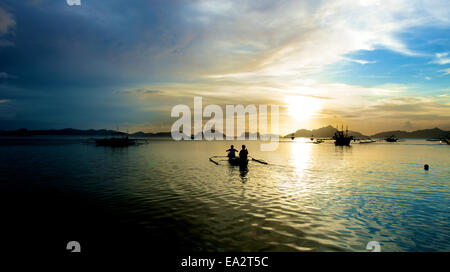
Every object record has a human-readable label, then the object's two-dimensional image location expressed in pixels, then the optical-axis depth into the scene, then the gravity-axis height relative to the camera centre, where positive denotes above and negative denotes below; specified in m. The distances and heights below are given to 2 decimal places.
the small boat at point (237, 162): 38.12 -4.34
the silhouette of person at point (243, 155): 37.75 -3.12
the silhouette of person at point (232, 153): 42.05 -3.20
